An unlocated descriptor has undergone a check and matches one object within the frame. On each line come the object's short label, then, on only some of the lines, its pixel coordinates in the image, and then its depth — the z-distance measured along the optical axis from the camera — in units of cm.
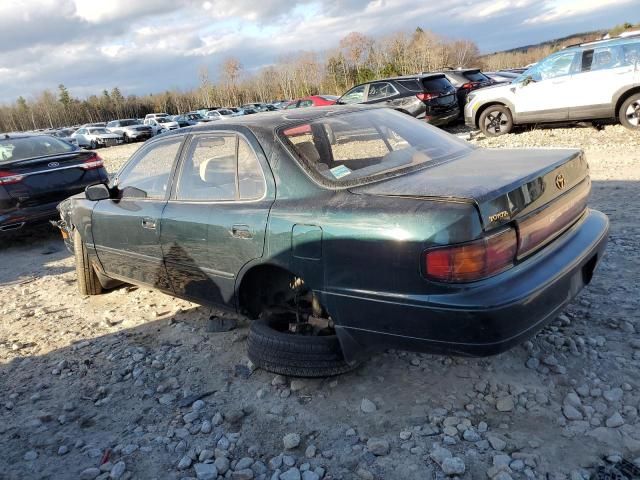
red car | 1731
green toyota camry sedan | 227
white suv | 938
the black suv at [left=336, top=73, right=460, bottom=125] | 1250
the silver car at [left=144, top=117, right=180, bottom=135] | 3512
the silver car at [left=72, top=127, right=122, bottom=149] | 3122
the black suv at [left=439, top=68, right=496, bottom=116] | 1370
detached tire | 284
